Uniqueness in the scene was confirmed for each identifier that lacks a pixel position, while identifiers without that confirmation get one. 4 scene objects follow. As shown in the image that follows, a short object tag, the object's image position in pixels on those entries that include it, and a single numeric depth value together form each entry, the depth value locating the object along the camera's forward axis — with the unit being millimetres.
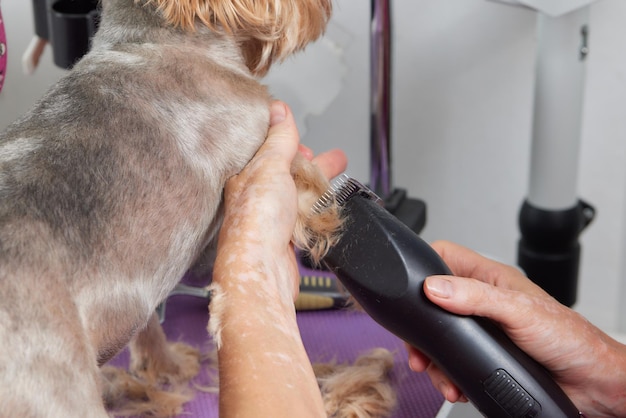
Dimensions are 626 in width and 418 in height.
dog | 618
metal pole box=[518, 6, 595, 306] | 1201
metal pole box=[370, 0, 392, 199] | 1240
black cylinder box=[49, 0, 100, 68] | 1123
